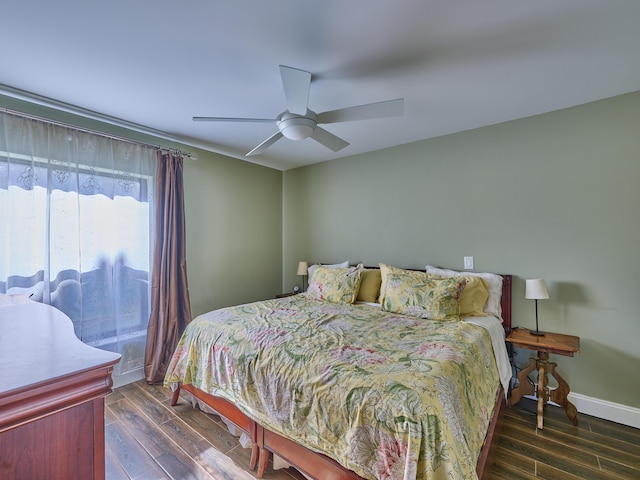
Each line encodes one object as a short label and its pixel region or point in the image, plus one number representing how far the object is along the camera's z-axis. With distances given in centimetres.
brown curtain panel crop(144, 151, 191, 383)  288
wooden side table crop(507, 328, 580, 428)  216
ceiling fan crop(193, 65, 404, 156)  162
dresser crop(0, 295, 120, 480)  62
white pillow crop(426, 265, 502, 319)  253
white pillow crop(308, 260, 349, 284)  357
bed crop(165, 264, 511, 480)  119
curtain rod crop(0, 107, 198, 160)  216
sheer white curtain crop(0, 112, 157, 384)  221
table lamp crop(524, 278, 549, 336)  229
